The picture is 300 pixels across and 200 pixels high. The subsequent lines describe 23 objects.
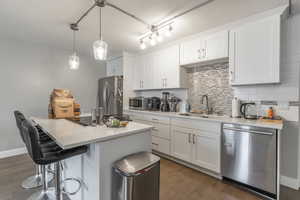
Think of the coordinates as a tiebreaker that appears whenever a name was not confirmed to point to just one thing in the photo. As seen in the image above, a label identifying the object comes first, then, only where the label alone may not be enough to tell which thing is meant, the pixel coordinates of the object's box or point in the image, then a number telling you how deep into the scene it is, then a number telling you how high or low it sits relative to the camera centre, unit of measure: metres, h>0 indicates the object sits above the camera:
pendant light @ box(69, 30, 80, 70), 2.39 +0.61
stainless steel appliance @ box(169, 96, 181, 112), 3.31 -0.12
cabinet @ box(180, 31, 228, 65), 2.40 +0.91
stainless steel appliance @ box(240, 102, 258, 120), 2.29 -0.19
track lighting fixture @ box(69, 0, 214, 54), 1.75 +1.20
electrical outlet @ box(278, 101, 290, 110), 2.05 -0.09
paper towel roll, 2.33 -0.16
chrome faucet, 2.83 -0.08
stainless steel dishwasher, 1.72 -0.77
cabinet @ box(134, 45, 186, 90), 3.07 +0.66
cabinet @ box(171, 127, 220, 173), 2.18 -0.82
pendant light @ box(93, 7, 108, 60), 1.72 +0.59
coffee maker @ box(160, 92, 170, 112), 3.33 -0.13
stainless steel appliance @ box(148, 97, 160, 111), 3.51 -0.14
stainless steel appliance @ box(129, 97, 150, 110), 3.70 -0.14
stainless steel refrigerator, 3.73 +0.04
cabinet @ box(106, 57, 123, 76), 4.12 +0.95
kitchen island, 1.24 -0.49
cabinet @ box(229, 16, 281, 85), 1.92 +0.67
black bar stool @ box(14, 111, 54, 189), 1.81 -1.23
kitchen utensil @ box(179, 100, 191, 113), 3.05 -0.19
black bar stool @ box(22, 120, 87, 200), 1.18 -0.52
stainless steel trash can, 1.20 -0.71
